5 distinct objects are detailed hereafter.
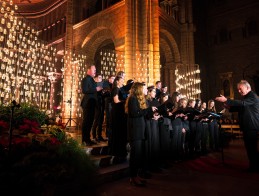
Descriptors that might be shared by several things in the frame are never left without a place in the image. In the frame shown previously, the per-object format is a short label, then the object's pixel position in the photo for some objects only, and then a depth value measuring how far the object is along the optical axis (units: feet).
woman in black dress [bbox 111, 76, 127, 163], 15.53
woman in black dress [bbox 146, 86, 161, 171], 14.56
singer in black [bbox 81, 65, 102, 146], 16.88
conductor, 14.58
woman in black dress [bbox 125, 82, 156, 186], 12.26
